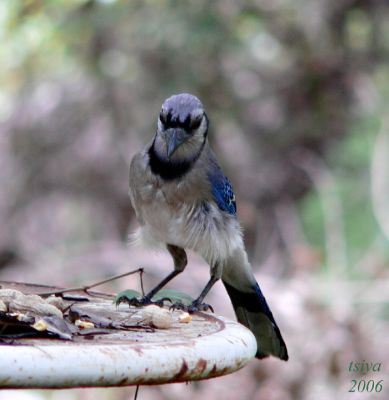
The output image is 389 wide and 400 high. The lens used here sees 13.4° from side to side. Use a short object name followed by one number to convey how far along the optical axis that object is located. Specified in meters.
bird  6.28
